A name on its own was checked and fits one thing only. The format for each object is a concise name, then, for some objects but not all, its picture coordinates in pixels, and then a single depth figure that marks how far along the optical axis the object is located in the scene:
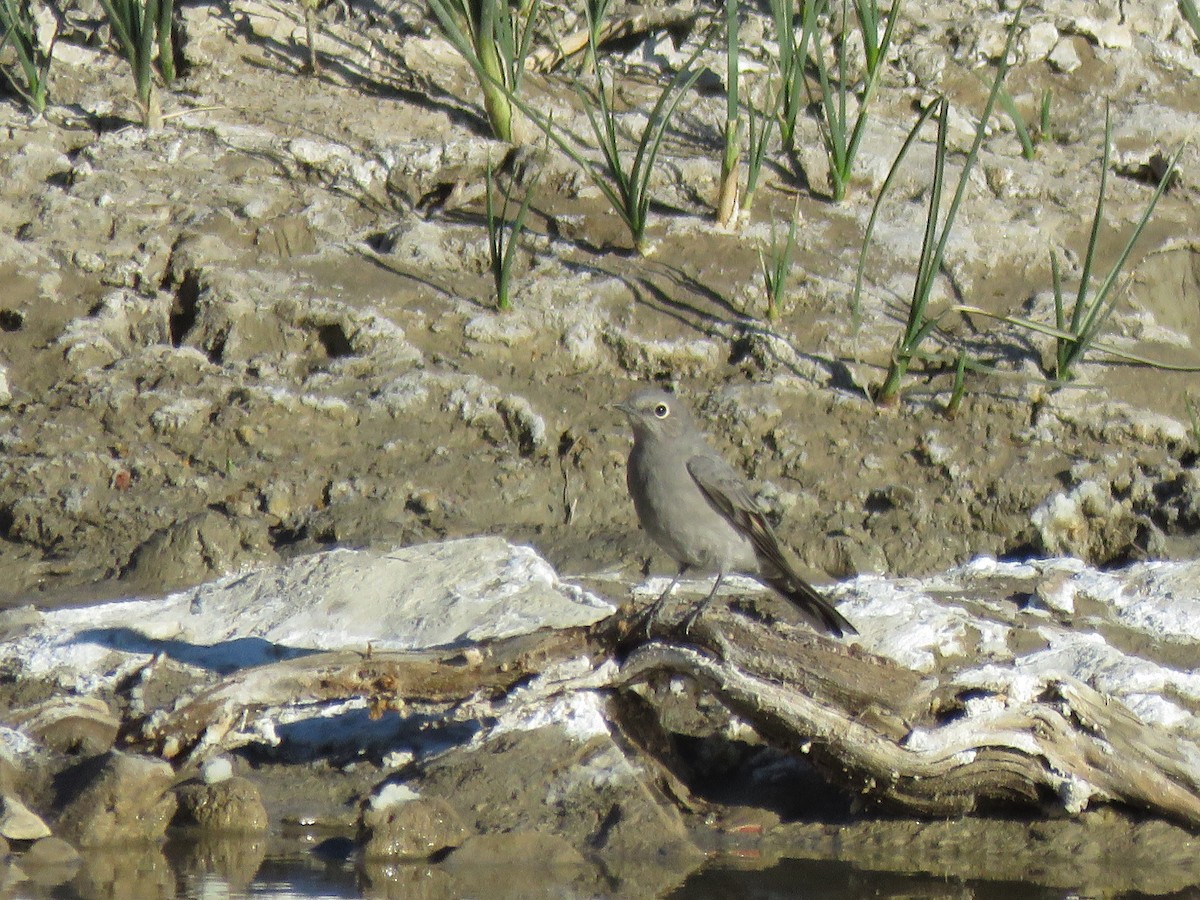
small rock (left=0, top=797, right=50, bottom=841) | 8.34
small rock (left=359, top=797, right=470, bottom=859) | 8.32
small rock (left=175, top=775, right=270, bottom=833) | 8.62
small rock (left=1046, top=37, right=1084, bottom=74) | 15.64
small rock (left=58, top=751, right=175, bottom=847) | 8.48
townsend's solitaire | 9.85
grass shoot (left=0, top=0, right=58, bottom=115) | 13.63
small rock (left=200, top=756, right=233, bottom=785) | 8.98
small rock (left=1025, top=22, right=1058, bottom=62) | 15.59
